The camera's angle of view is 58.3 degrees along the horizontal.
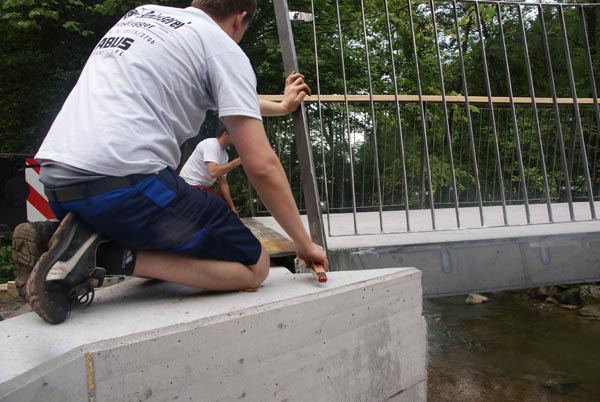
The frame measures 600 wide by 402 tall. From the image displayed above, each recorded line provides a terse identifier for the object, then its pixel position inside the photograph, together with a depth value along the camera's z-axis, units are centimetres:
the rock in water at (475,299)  710
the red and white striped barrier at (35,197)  411
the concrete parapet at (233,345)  139
